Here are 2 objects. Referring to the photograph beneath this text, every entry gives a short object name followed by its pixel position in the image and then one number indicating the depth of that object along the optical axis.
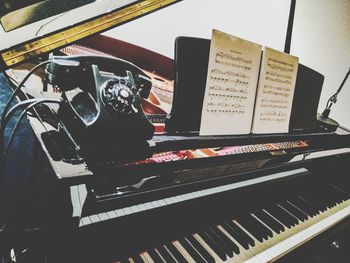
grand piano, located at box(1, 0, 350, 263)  0.98
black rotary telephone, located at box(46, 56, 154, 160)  0.94
